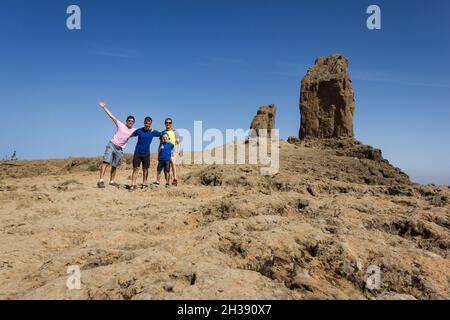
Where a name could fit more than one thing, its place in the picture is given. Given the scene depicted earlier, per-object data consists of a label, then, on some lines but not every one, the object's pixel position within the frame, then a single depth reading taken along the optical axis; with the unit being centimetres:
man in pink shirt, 761
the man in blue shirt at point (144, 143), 776
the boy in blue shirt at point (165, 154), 791
